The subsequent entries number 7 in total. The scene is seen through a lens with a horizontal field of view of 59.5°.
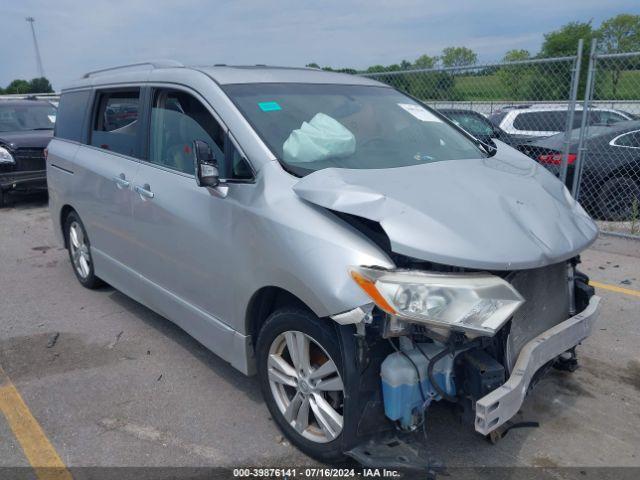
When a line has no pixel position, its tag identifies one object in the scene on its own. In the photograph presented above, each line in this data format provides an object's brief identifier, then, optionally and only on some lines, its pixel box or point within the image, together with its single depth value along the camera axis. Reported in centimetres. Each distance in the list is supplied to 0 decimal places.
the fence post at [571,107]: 702
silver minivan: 241
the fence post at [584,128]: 692
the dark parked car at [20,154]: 970
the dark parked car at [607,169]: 779
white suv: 1020
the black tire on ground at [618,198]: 774
